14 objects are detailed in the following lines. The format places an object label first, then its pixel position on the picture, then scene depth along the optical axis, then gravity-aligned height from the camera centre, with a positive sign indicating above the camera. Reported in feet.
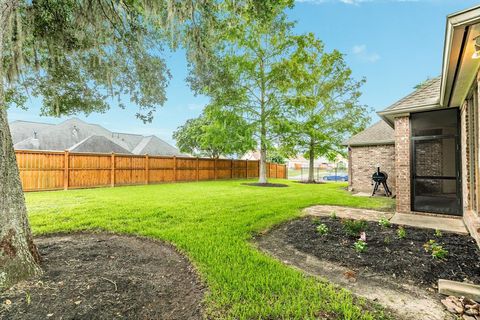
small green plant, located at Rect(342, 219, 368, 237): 13.76 -4.01
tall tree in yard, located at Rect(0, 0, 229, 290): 13.60 +7.47
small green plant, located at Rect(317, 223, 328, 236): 13.73 -3.99
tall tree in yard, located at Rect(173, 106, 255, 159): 45.42 +5.85
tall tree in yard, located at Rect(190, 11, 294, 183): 44.75 +15.99
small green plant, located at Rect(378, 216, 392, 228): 15.44 -4.09
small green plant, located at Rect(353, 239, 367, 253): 11.09 -4.02
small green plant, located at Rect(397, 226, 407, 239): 13.01 -4.03
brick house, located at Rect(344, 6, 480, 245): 9.42 +3.77
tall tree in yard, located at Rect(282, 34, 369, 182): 53.11 +12.34
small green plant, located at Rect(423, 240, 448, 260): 10.14 -4.01
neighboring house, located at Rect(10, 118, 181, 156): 61.46 +7.04
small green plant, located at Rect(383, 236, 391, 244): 12.18 -4.13
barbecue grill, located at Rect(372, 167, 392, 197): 31.01 -2.43
